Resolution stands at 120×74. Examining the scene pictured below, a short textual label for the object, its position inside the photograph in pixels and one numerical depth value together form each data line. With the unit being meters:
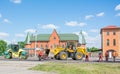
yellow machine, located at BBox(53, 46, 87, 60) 17.94
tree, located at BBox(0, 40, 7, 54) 73.52
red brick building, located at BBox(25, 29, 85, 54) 52.40
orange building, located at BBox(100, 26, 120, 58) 43.77
